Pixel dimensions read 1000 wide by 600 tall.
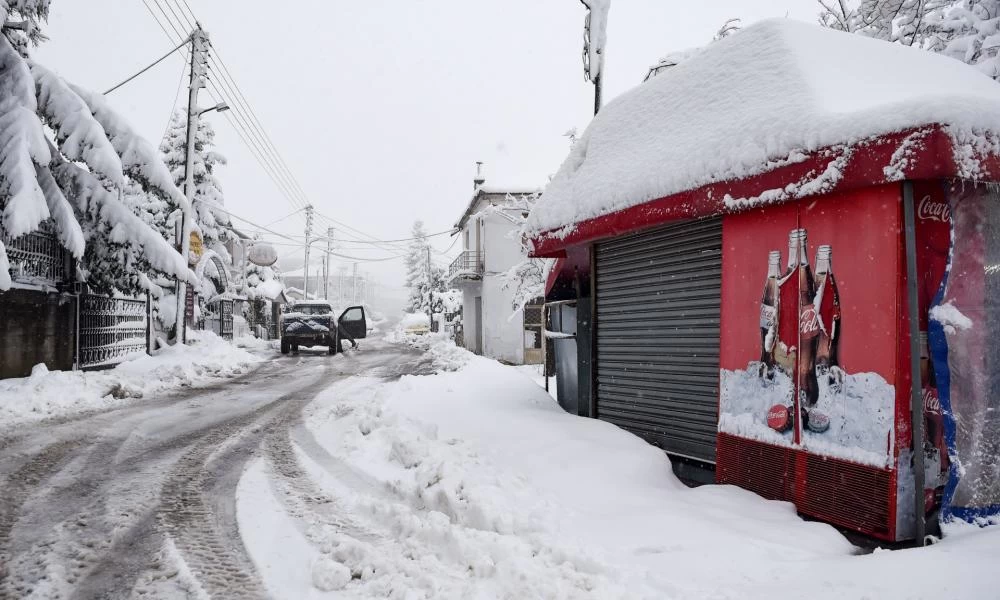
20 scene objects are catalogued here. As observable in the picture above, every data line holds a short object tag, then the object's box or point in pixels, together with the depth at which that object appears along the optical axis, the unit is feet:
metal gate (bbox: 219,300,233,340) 96.22
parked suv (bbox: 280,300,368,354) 77.71
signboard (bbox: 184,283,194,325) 71.56
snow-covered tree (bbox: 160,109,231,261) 88.99
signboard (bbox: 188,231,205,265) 64.54
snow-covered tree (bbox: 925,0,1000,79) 35.06
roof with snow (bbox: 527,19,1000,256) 11.93
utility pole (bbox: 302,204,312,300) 164.45
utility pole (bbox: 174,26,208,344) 59.31
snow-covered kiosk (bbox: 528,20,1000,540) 12.36
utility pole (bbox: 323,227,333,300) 187.07
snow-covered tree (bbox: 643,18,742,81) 49.93
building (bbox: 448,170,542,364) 87.51
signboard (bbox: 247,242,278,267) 107.04
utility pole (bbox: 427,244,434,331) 178.09
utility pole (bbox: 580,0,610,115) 35.63
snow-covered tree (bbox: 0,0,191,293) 33.27
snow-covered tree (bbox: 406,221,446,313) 181.57
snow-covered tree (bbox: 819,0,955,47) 43.34
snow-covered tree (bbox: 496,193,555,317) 55.83
